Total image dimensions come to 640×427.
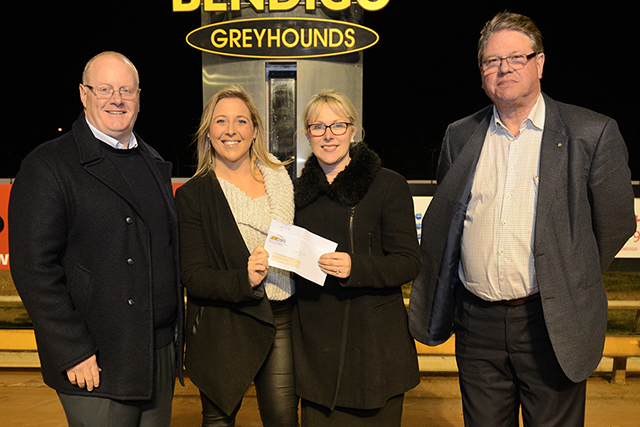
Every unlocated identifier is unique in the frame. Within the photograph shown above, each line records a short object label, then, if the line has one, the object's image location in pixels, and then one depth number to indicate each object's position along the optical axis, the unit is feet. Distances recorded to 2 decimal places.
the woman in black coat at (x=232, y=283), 7.28
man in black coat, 5.99
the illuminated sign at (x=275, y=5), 19.10
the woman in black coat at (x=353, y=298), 7.29
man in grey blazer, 6.95
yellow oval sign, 19.20
